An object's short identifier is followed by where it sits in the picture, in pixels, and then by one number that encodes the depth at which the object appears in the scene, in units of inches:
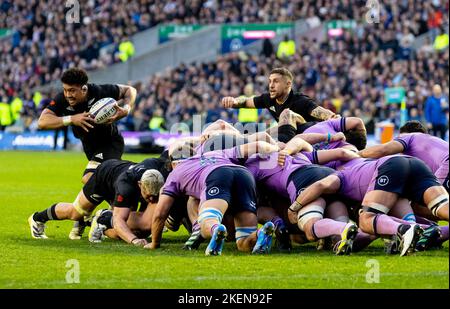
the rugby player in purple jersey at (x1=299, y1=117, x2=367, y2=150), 447.5
